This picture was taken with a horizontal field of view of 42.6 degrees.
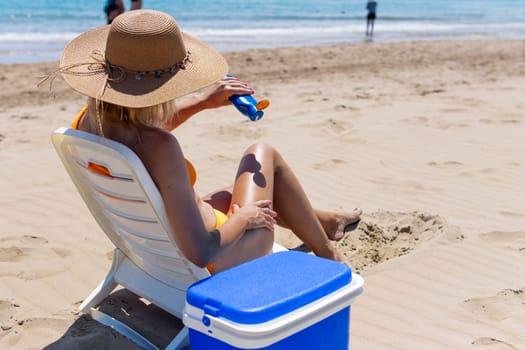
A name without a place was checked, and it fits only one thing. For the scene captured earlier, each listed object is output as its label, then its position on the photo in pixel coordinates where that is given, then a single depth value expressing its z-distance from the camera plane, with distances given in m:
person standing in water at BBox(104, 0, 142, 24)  8.77
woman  2.38
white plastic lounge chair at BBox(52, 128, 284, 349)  2.45
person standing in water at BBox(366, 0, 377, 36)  18.03
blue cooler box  1.96
